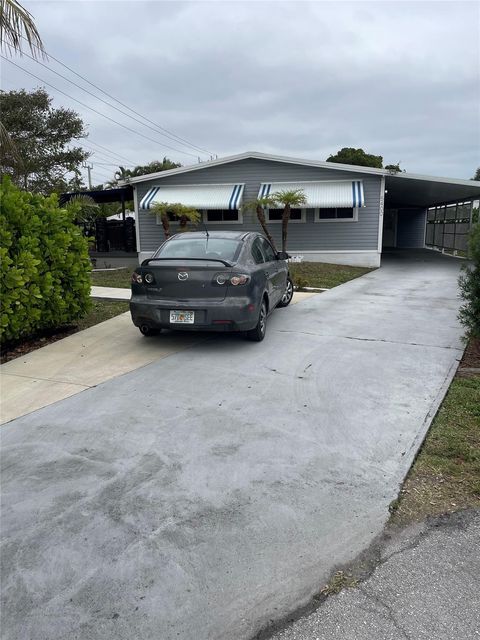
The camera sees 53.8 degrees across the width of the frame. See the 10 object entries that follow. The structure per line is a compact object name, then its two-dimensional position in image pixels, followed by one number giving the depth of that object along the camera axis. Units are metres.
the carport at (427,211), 16.30
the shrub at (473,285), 5.43
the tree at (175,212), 16.31
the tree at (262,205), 15.56
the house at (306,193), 16.95
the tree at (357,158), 37.09
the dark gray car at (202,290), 5.79
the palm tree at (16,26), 7.59
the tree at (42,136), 20.20
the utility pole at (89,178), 43.29
